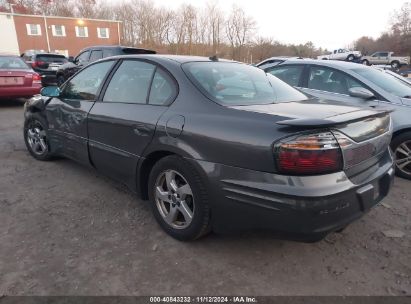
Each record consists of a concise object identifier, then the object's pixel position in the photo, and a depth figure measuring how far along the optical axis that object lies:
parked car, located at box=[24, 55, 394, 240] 2.07
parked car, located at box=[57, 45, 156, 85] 9.65
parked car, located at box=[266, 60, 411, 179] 4.27
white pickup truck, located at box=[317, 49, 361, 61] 36.44
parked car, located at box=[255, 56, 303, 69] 6.06
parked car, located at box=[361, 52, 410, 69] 38.94
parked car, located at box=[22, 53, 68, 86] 13.41
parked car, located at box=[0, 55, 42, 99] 8.35
